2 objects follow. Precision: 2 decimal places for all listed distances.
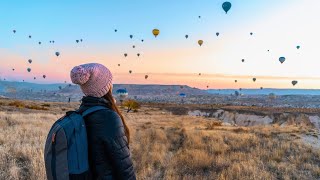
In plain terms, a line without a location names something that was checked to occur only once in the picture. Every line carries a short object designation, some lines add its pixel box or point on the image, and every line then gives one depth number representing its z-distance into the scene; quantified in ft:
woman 7.46
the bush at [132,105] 173.35
